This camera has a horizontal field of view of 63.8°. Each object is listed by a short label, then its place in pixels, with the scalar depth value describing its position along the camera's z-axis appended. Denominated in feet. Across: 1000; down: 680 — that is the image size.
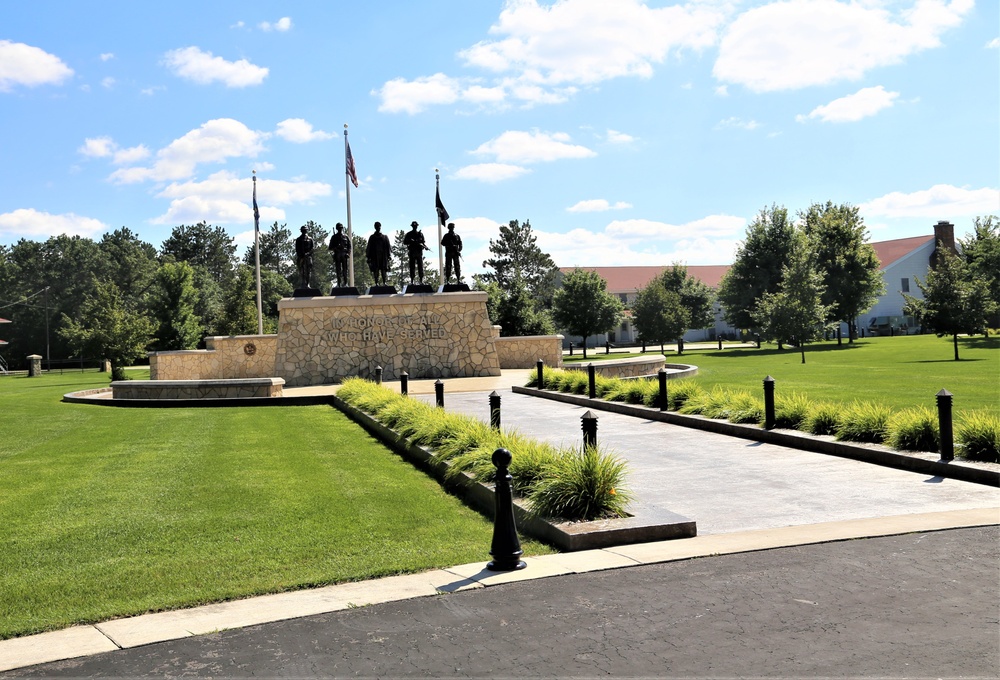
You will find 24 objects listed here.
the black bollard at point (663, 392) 53.16
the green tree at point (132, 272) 291.38
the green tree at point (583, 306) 195.52
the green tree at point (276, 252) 353.31
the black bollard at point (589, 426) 30.71
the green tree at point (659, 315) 193.88
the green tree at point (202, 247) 362.53
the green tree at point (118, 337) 122.72
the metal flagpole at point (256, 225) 111.82
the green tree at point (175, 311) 197.47
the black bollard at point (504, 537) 20.27
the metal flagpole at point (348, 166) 100.89
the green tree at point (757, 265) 214.69
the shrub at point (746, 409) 44.50
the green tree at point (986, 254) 167.43
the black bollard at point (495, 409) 42.27
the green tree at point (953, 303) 117.19
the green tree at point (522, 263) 297.33
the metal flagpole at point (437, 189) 102.12
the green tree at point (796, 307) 142.61
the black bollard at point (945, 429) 30.86
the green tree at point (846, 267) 194.08
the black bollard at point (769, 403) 41.41
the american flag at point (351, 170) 101.30
